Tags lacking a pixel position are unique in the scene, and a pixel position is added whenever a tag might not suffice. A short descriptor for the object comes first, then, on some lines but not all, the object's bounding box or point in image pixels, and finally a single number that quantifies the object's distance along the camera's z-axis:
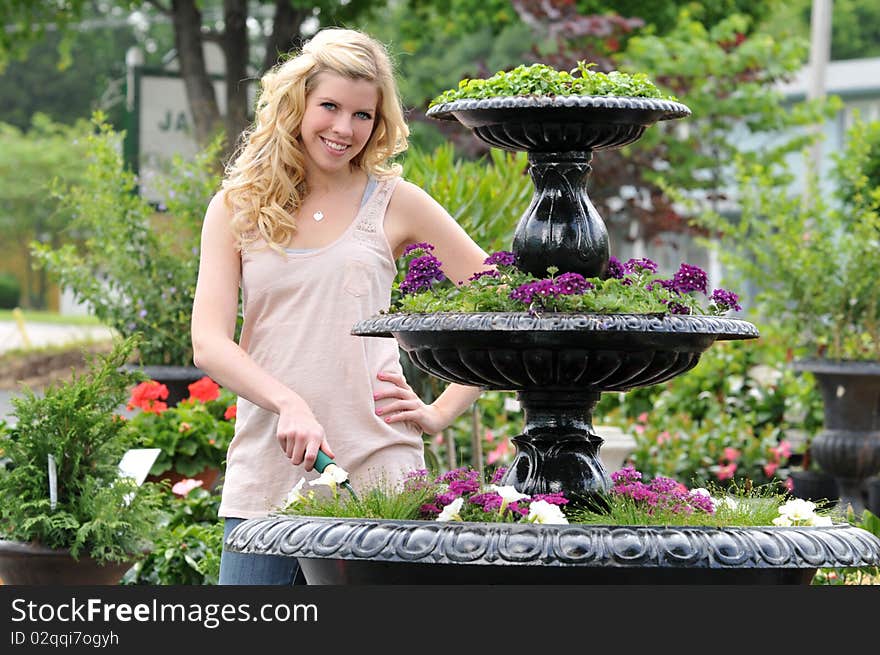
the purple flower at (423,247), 7.20
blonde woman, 7.02
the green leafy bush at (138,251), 18.99
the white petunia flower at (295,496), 6.80
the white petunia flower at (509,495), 6.62
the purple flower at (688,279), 7.02
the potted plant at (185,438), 14.73
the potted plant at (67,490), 9.73
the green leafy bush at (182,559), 11.94
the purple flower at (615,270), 7.34
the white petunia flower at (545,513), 6.31
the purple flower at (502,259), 7.27
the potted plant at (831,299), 19.12
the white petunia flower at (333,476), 6.63
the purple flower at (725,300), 6.98
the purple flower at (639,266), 7.31
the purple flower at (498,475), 7.68
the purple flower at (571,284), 6.63
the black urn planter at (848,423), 19.02
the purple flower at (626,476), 7.41
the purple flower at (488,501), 6.68
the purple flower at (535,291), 6.61
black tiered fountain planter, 6.00
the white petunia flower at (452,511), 6.49
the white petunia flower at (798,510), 6.82
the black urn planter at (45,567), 9.79
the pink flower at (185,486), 13.81
